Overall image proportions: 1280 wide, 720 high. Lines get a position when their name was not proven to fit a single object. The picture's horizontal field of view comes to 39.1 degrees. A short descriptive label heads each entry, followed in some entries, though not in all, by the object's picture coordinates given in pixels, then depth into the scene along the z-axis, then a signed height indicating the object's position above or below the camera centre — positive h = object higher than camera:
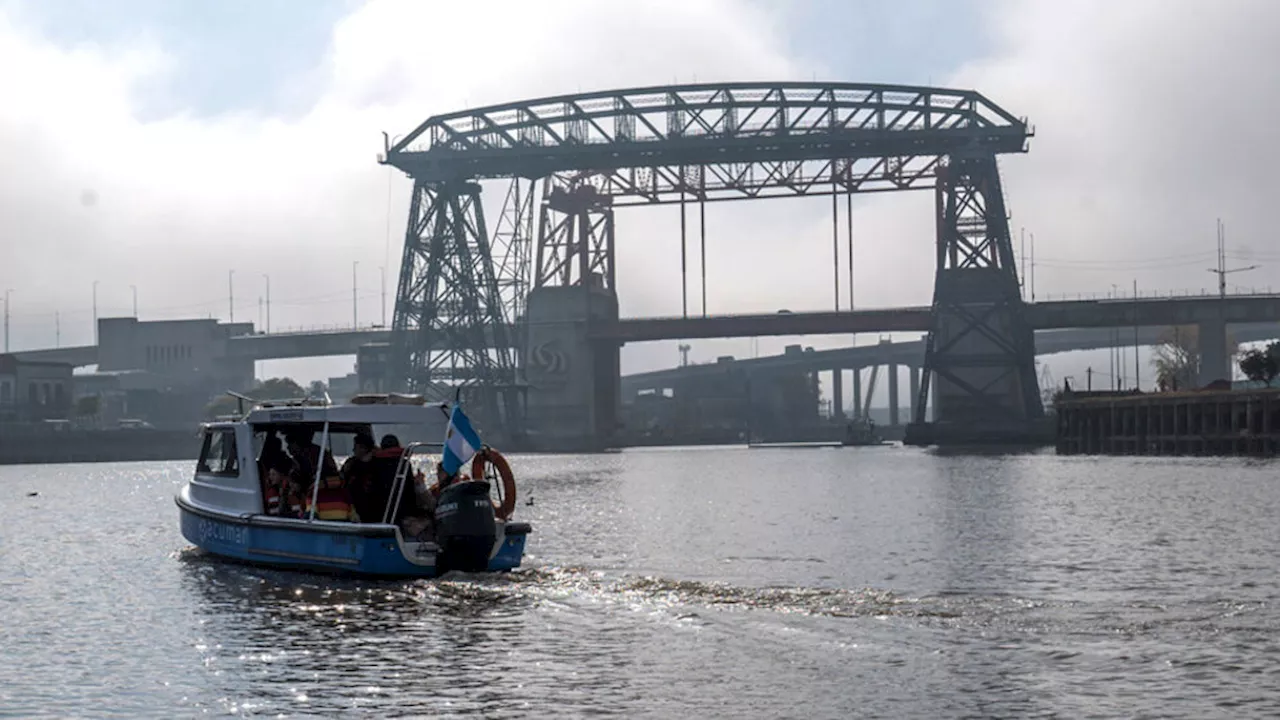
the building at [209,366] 197.00 +6.76
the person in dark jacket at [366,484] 30.14 -0.99
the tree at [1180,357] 167.50 +5.33
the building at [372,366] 130.75 +4.27
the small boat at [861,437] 176.12 -1.99
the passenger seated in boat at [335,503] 30.39 -1.31
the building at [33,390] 156.62 +3.62
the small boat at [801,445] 185.79 -2.97
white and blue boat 28.89 -1.53
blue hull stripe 29.00 -2.05
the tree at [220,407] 174.75 +2.00
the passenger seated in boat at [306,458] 30.71 -0.57
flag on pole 29.03 -0.32
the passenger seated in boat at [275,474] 31.53 -0.84
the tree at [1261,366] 106.81 +2.66
